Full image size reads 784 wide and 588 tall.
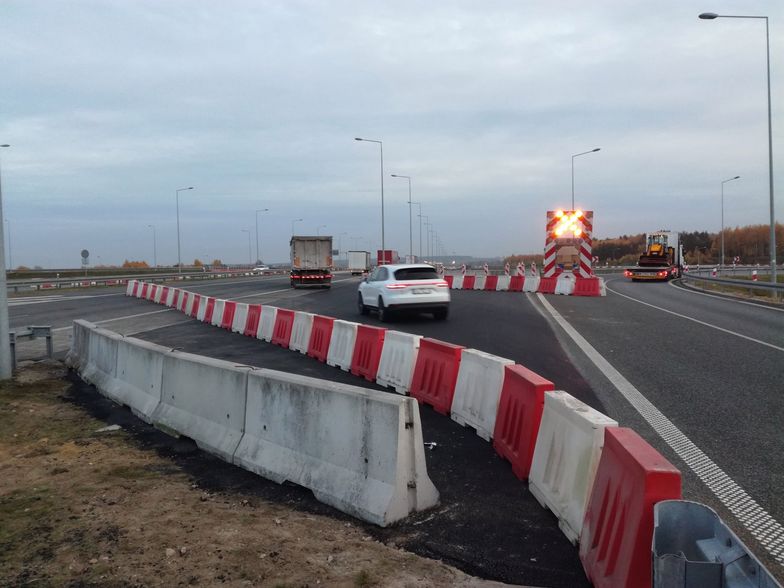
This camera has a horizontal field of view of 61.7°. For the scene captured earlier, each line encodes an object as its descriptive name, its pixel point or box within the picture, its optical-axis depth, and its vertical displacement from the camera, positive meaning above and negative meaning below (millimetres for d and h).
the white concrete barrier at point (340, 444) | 4758 -1397
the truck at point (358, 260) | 71500 +1049
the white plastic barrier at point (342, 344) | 11031 -1283
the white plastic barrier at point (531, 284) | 31712 -893
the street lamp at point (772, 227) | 24845 +1287
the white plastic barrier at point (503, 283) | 33156 -854
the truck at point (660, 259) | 44125 +233
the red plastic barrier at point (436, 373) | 7801 -1323
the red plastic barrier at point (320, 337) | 12102 -1254
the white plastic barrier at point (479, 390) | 6617 -1318
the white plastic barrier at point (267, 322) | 15188 -1196
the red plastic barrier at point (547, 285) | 30641 -932
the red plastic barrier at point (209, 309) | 19781 -1105
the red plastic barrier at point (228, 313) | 18031 -1133
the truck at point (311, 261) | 41250 +613
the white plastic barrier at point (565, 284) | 29672 -876
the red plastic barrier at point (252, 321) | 16183 -1214
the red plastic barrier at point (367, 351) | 9984 -1286
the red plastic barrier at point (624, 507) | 3119 -1273
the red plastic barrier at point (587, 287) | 28539 -999
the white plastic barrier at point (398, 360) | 8961 -1301
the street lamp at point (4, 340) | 10156 -957
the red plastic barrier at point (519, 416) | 5383 -1321
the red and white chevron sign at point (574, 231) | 29641 +1548
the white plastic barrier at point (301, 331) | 13086 -1234
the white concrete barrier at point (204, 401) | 6320 -1332
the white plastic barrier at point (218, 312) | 18800 -1145
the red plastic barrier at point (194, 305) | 21758 -1081
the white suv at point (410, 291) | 18250 -623
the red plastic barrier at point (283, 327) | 14172 -1230
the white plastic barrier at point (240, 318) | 17000 -1204
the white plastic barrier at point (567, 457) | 4176 -1337
